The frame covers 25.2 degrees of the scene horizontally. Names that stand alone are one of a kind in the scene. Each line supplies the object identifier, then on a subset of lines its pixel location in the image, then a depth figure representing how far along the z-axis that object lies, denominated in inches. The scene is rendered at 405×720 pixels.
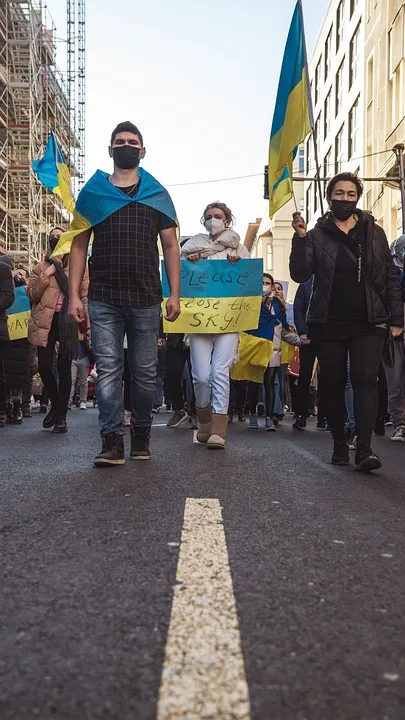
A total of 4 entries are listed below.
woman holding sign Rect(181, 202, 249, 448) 273.3
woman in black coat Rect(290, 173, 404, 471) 222.5
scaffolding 1628.9
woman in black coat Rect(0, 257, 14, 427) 345.1
